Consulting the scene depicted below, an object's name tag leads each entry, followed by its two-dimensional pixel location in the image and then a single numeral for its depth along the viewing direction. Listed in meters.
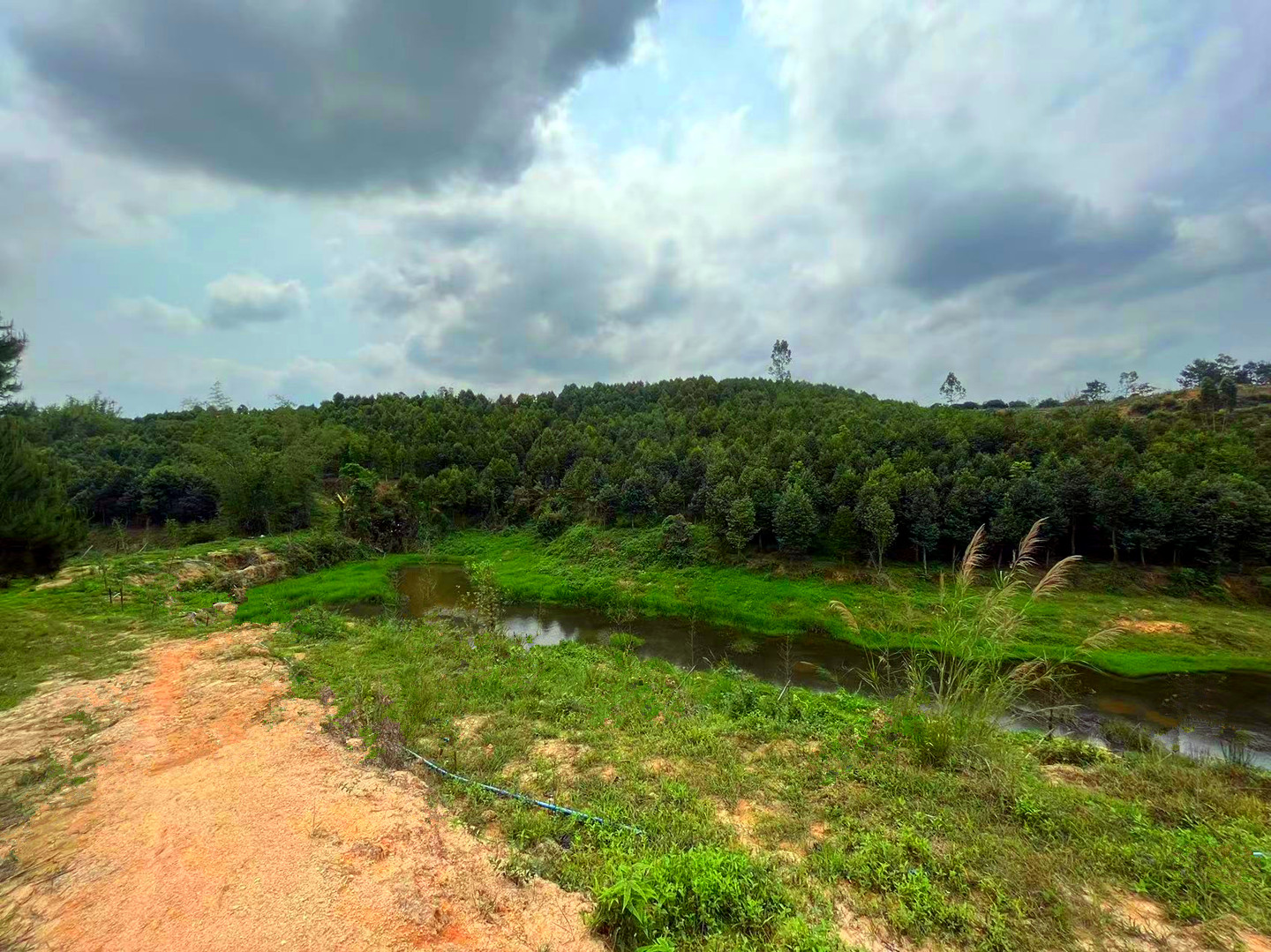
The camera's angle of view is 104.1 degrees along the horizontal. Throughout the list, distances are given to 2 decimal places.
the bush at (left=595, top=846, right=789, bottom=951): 4.17
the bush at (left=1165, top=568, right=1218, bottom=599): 25.59
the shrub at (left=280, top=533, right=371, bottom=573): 30.88
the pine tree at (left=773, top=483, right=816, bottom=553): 30.14
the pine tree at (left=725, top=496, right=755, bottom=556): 31.45
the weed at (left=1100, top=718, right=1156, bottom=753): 12.19
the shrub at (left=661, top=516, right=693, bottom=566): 33.09
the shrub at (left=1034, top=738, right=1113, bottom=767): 8.18
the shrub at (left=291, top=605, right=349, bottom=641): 15.45
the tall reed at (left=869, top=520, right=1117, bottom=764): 6.47
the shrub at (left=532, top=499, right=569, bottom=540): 42.75
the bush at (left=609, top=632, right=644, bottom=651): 20.36
